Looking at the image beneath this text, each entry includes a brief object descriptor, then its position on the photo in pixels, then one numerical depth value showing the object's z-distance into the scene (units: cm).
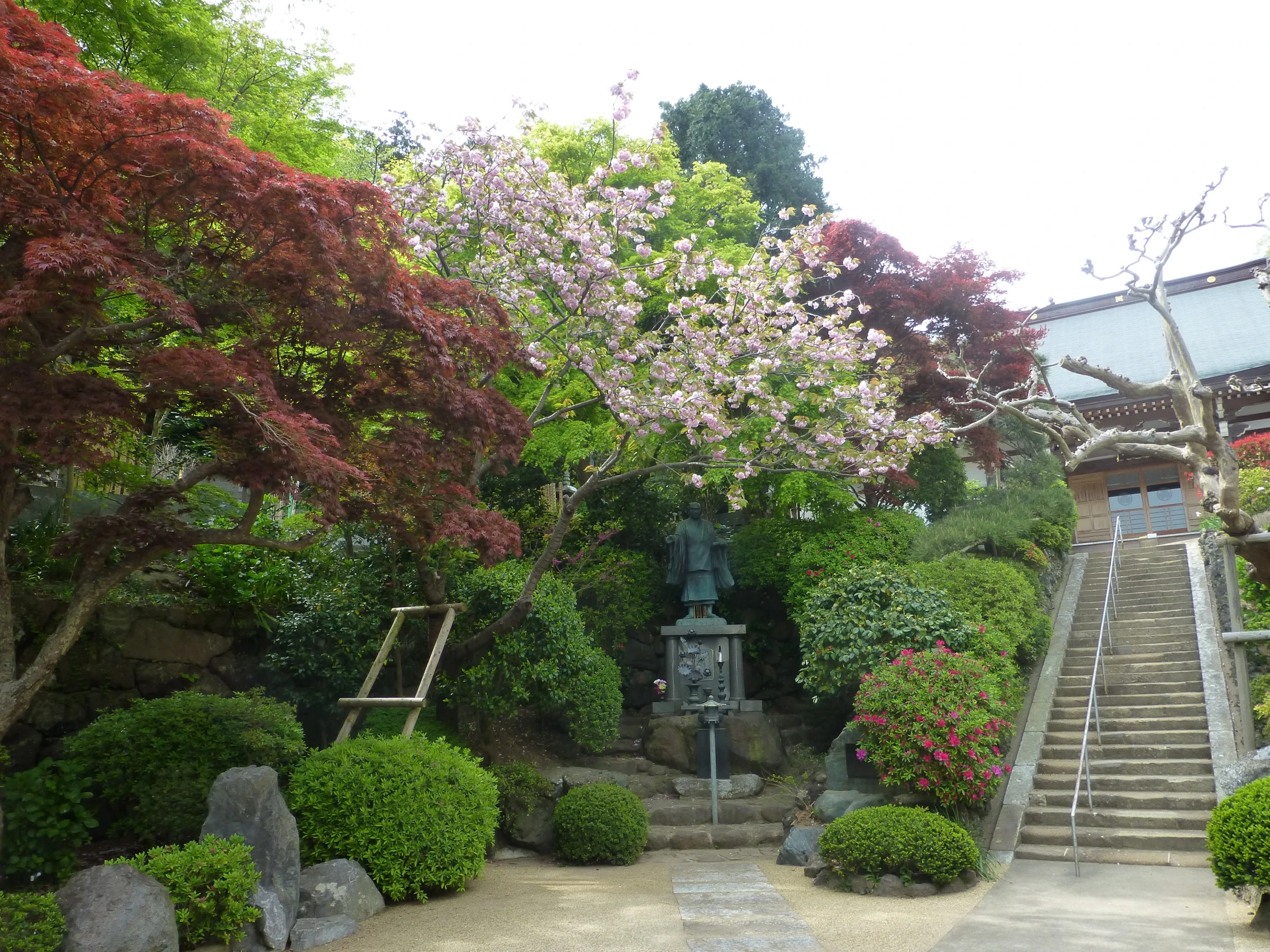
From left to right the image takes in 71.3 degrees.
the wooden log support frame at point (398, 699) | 751
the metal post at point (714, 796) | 928
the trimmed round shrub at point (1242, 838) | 538
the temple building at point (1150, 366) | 1823
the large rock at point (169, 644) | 814
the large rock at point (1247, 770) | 644
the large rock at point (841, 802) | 855
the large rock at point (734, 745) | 1072
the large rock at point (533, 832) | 866
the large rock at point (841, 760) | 943
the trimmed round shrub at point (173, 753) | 631
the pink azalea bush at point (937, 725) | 783
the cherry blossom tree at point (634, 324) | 910
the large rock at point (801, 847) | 812
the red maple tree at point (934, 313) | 1384
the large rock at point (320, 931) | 556
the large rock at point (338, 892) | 596
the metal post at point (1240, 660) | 784
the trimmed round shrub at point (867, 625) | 955
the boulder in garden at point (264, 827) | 566
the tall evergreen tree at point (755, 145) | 1925
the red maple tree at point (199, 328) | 489
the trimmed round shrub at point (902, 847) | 693
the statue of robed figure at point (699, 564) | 1191
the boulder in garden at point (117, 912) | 465
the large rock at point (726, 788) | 1001
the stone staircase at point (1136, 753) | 801
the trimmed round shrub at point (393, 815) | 649
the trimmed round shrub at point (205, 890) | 514
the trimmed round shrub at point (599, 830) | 825
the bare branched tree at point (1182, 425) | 753
